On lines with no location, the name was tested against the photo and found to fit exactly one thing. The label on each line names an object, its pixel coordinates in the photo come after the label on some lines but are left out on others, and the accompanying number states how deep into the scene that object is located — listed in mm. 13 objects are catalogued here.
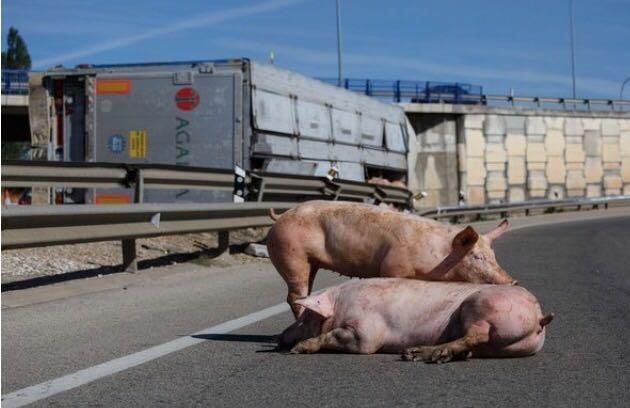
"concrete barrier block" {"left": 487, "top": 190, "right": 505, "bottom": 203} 41969
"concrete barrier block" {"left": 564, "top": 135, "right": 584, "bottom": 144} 44906
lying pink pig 5816
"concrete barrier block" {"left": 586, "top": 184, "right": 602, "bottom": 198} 45531
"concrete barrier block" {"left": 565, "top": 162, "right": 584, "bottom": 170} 44688
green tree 114812
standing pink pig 6367
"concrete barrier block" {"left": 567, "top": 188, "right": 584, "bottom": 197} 44750
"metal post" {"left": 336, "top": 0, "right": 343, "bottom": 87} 43938
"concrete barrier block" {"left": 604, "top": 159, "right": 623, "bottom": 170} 46094
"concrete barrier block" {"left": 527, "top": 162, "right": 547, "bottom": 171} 43344
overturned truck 17516
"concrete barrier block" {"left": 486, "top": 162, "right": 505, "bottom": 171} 41969
